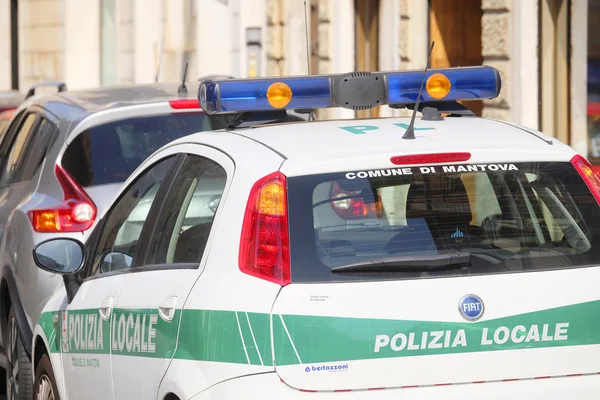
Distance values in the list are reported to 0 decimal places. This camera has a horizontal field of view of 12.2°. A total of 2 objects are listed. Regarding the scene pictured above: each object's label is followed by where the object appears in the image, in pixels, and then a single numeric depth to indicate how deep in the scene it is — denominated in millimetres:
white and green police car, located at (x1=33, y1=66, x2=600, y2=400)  7344
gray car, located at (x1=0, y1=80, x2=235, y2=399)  13641
